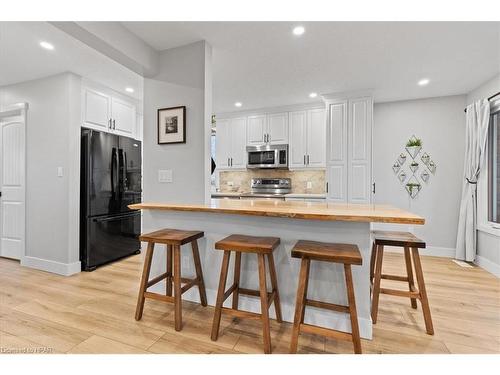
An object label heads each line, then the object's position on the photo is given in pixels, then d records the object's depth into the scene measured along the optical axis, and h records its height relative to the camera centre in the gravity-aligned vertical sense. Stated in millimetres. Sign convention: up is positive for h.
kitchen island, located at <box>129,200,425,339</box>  1775 -398
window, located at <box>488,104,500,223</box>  3230 +234
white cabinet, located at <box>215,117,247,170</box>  4898 +783
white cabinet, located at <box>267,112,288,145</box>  4578 +1012
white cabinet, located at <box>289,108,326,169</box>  4344 +787
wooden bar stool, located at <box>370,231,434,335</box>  1841 -660
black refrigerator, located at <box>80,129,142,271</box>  3160 -205
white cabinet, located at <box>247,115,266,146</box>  4730 +1016
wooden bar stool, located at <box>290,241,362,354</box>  1476 -608
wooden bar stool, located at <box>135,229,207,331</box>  1857 -714
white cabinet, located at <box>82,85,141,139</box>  3291 +1005
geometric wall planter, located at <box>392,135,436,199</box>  3965 +275
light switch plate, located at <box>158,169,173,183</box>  2496 +63
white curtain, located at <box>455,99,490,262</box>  3301 +196
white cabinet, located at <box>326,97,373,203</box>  3709 +515
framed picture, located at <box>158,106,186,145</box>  2420 +563
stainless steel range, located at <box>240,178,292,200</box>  4688 -60
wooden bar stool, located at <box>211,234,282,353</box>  1612 -696
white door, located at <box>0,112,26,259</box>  3574 -41
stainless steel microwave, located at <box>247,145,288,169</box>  4516 +489
